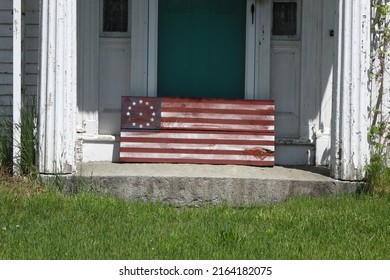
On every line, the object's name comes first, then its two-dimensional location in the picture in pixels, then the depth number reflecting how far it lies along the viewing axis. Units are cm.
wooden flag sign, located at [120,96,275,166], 1483
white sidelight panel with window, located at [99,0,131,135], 1539
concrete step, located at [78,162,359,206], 1352
